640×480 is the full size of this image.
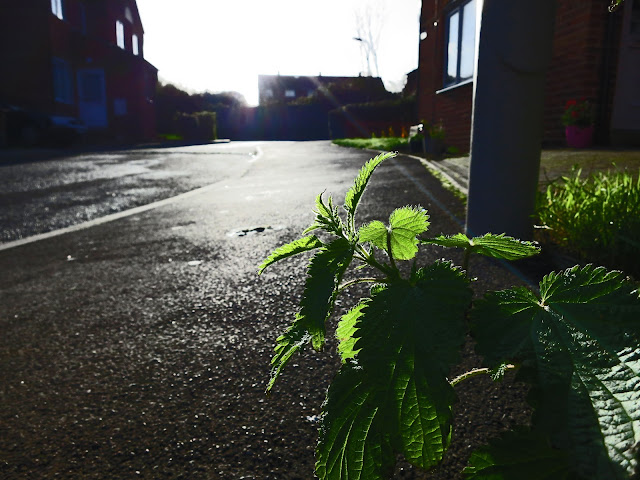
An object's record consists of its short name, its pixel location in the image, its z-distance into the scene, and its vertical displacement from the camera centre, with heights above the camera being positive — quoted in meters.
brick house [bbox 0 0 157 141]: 22.20 +3.39
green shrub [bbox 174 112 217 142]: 34.47 +0.88
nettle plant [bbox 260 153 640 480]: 0.45 -0.20
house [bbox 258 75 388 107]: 58.12 +6.00
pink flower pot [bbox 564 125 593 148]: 6.94 +0.12
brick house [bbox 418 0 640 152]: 7.12 +1.07
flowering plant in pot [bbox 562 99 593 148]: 6.95 +0.29
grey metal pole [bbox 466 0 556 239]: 2.70 +0.17
